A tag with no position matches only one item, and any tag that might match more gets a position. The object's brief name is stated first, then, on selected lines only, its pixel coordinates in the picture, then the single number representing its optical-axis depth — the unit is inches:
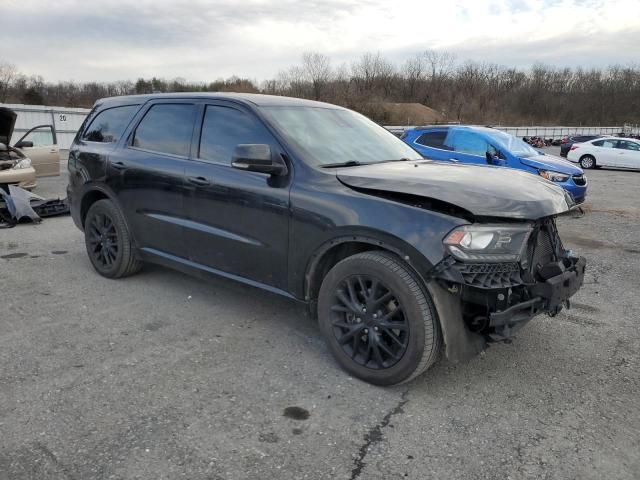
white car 890.1
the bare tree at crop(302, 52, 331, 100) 2667.3
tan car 351.3
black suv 119.1
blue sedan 394.3
